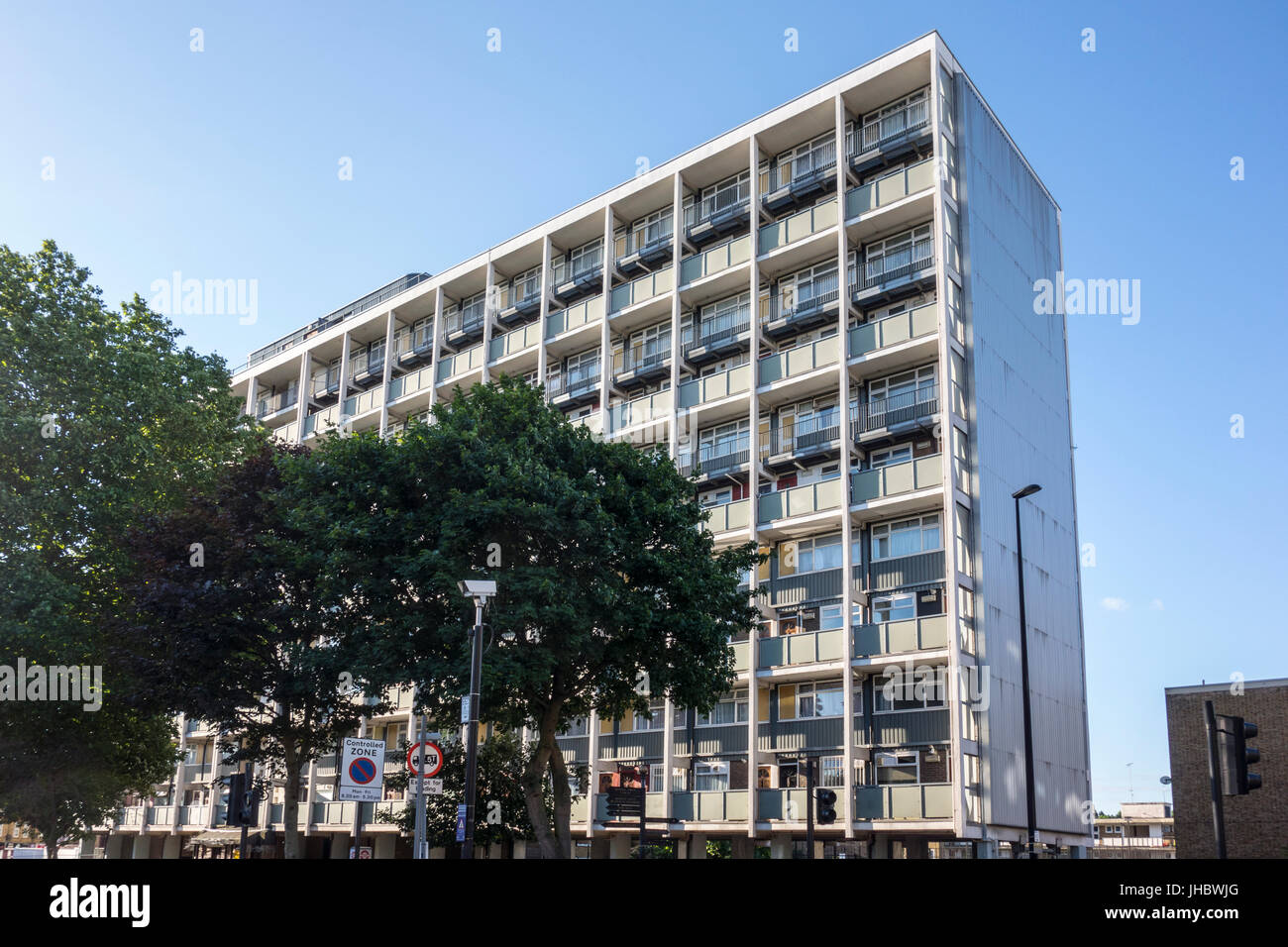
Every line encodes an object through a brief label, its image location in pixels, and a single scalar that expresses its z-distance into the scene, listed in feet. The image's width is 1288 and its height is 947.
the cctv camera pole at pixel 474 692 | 70.59
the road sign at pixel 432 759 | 72.88
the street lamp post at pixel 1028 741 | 95.09
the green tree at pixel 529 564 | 90.84
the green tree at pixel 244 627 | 97.09
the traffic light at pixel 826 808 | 93.97
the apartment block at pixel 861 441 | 129.18
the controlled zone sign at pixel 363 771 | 63.31
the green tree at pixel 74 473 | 102.42
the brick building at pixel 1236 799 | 141.18
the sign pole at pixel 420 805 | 70.06
